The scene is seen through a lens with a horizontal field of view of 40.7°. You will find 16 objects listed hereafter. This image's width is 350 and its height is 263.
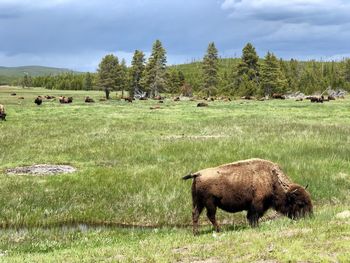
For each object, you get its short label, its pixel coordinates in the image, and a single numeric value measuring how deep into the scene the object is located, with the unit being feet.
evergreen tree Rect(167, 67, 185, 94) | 456.00
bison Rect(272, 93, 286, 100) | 288.92
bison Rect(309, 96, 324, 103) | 224.12
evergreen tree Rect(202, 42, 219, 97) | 357.41
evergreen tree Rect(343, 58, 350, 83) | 476.95
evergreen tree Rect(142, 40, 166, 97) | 349.41
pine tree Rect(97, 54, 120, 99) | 323.16
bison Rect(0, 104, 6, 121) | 132.98
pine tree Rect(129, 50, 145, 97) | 368.52
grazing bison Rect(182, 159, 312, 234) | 39.75
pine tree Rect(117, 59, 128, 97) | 343.01
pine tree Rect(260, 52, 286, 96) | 318.65
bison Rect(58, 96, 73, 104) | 228.06
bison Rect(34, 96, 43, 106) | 202.89
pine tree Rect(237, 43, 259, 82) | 354.33
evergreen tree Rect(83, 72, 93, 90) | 588.50
